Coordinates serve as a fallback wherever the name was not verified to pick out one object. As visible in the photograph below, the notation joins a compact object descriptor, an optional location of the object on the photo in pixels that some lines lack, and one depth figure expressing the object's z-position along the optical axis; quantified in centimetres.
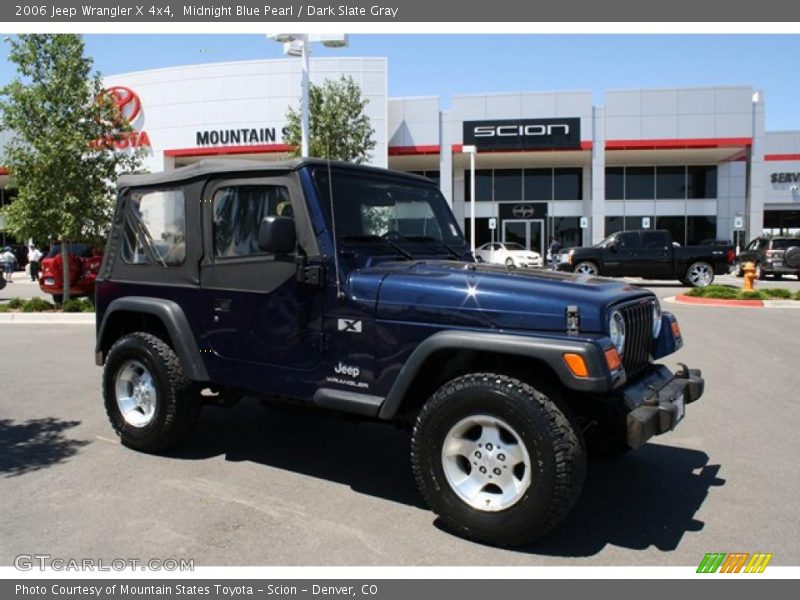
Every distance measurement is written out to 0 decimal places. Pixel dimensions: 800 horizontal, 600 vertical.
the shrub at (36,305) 1507
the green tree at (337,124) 1969
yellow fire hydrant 1685
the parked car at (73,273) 1627
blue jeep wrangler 345
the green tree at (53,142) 1462
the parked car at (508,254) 2805
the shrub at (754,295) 1548
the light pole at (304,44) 1314
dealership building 3011
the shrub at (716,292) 1571
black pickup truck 2108
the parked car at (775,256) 2384
